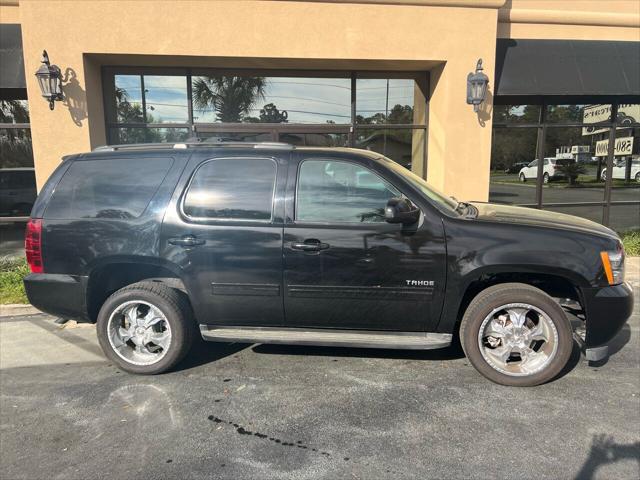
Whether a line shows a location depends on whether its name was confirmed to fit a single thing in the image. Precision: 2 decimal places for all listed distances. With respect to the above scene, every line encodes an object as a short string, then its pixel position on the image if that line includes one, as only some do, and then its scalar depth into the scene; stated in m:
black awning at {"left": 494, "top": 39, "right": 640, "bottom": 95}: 8.05
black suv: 3.62
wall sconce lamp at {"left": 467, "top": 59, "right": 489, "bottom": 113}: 7.84
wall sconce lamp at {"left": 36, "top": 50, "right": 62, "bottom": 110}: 7.12
